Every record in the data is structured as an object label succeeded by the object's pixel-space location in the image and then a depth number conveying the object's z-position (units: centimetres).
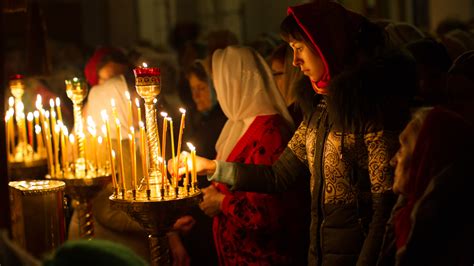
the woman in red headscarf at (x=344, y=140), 361
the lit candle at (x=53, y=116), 468
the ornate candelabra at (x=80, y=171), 468
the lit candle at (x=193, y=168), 381
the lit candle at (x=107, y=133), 394
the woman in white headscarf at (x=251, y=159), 460
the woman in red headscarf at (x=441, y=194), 287
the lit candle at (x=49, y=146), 475
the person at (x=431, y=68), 418
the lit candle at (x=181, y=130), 381
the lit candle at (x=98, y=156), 480
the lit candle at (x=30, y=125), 481
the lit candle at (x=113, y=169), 376
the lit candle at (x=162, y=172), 372
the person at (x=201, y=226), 540
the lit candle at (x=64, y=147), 473
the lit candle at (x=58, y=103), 471
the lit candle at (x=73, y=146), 465
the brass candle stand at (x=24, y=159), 546
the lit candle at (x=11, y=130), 468
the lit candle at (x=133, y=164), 375
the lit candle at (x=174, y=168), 378
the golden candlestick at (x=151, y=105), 382
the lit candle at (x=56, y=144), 476
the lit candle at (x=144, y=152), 378
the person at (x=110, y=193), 521
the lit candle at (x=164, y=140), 380
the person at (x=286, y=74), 494
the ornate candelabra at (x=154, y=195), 368
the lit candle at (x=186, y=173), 380
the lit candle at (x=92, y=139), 471
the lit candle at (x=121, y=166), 379
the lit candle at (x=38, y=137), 481
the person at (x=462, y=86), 380
